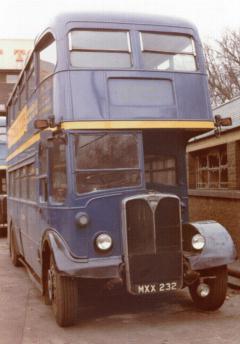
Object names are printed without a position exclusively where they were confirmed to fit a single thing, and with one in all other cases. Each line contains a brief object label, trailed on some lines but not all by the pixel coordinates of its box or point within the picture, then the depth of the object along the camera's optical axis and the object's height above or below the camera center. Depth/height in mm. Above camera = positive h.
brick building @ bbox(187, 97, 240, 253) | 12602 +232
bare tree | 43125 +8689
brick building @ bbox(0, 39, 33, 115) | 44938 +10513
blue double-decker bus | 7223 +359
